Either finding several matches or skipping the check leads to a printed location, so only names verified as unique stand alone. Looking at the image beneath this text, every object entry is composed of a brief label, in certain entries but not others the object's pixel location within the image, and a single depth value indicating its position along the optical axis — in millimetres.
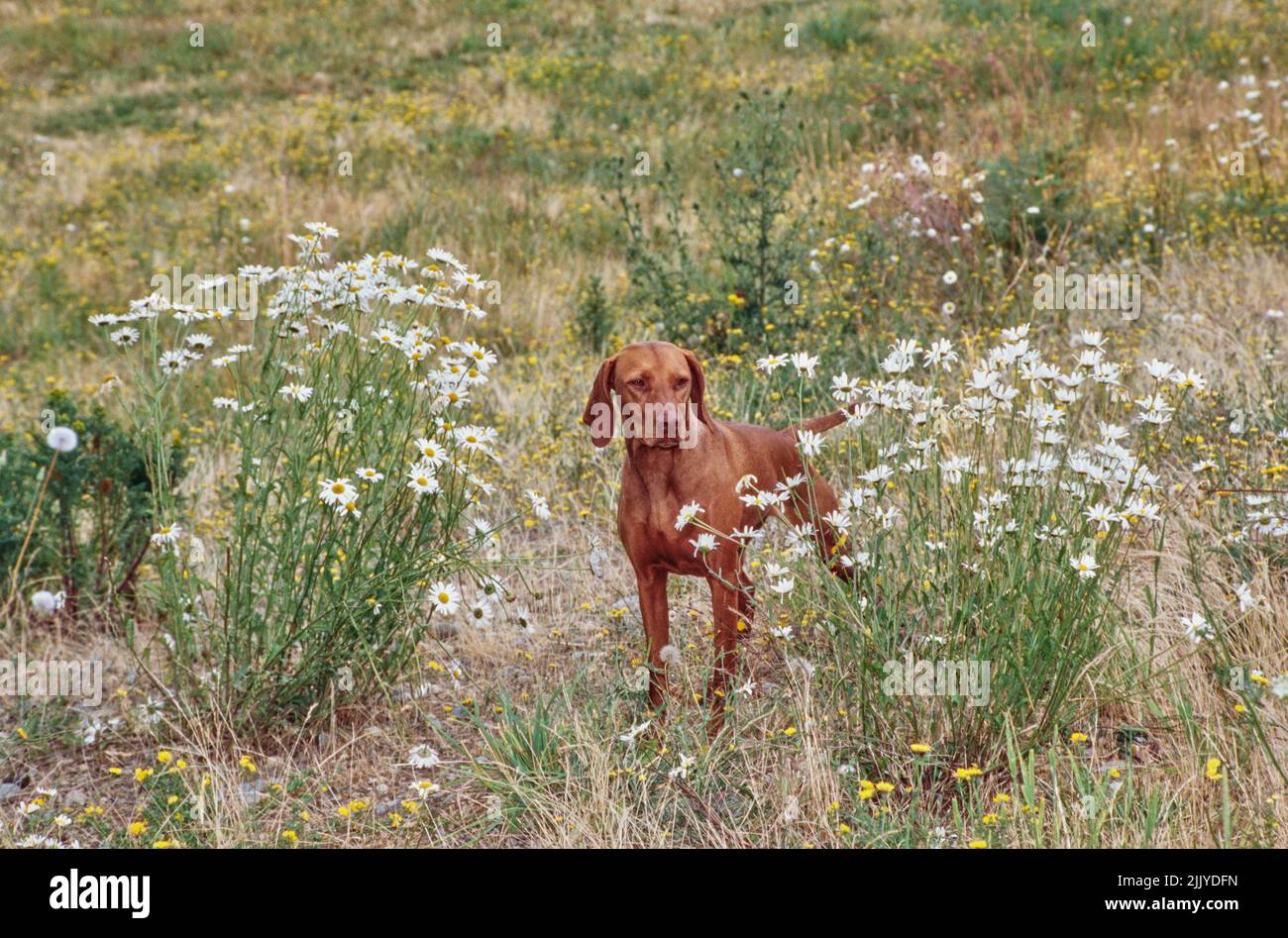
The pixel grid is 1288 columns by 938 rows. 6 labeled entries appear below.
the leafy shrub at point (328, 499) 3354
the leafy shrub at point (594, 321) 6887
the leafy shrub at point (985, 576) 2854
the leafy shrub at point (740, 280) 6113
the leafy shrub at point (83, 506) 4621
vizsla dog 2979
